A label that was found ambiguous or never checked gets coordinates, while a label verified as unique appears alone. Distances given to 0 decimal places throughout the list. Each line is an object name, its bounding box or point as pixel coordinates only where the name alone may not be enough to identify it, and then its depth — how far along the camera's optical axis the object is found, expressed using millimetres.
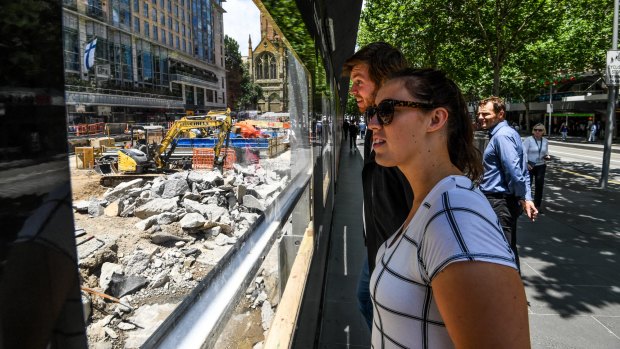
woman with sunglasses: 857
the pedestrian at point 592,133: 31108
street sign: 10562
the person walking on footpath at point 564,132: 34125
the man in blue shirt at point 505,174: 4008
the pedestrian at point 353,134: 24364
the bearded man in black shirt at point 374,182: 2145
